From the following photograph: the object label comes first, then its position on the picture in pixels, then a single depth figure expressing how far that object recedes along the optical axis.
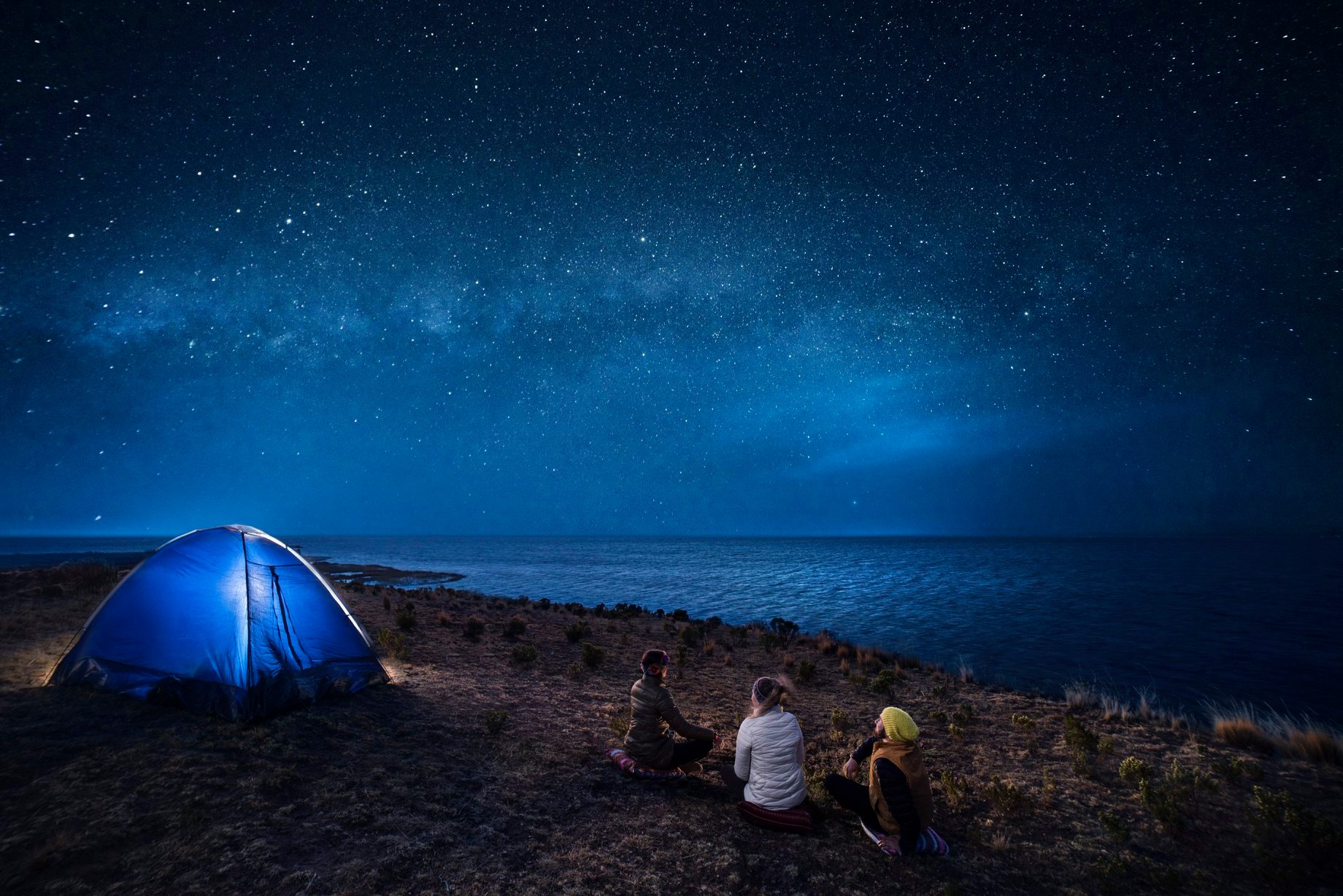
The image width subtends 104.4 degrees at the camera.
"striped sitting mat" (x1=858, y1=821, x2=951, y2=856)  5.71
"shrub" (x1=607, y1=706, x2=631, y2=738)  9.18
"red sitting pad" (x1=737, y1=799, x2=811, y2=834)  5.97
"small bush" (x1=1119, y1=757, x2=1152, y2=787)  7.56
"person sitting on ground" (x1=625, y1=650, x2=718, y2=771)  7.03
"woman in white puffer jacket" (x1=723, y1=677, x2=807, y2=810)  6.01
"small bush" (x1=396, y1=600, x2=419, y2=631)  16.78
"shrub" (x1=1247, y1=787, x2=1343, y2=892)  5.55
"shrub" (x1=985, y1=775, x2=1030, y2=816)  6.87
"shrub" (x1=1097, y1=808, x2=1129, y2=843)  6.06
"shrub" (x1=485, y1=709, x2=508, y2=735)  8.80
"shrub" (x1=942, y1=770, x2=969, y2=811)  7.07
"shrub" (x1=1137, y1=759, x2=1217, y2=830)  6.48
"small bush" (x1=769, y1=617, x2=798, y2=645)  22.19
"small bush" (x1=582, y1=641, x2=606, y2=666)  14.05
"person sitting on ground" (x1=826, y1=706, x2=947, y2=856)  5.66
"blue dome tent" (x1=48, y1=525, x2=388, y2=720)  8.15
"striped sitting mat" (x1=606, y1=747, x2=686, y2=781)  7.30
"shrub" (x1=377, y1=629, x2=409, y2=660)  12.98
